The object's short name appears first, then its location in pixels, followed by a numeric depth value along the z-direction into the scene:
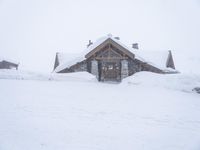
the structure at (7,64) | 29.81
